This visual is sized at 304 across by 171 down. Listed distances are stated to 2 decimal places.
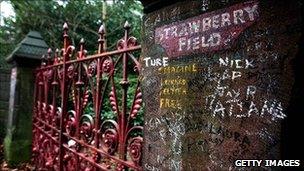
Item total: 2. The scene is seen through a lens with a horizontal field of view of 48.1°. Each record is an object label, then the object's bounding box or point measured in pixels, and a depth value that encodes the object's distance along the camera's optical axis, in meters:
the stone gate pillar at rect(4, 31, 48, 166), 5.43
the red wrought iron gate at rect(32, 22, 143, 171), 2.46
